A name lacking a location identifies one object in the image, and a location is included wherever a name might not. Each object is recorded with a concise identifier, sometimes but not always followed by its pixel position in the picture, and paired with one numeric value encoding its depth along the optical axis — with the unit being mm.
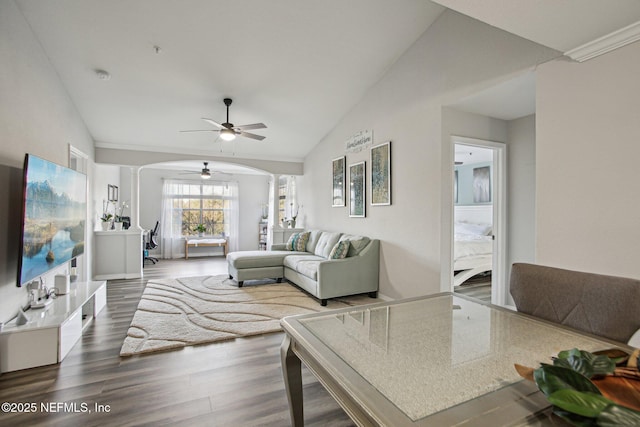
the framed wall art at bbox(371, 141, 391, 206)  4031
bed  4703
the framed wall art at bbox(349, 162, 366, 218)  4602
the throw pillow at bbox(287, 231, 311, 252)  5688
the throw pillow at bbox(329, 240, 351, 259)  4195
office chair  7430
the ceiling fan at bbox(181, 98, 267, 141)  4059
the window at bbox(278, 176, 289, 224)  9406
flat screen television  2416
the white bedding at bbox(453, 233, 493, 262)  4770
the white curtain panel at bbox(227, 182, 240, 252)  8922
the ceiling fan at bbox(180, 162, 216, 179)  7050
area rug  2891
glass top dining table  740
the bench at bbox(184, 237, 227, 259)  8164
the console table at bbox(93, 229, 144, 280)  5297
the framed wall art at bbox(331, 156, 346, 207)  5148
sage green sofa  3990
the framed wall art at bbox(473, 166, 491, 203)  5750
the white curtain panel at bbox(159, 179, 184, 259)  8281
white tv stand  2279
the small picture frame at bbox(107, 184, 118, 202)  6680
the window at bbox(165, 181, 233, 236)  8500
